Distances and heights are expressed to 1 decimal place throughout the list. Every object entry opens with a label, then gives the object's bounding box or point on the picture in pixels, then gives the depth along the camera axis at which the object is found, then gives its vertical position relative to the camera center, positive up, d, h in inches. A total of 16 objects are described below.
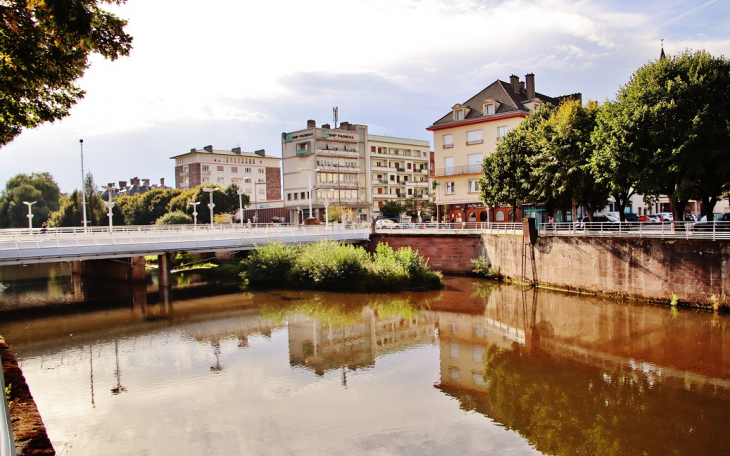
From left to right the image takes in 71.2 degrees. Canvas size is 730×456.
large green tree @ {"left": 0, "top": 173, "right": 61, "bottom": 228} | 3262.8 +235.7
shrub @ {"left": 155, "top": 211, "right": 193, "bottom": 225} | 2438.5 +48.5
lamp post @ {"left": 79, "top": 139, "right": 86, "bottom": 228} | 1576.3 +231.0
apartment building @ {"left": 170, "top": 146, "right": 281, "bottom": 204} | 3809.1 +448.3
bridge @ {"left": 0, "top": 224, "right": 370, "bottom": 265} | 1098.1 -31.2
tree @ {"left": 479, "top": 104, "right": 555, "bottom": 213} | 1417.3 +159.7
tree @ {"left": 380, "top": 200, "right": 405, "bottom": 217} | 2849.4 +75.3
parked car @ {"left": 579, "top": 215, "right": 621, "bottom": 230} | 1173.1 -22.5
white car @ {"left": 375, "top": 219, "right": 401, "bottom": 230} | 2016.2 -10.1
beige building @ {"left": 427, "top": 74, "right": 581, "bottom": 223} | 1913.4 +322.1
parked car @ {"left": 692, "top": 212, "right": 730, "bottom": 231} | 952.1 -26.0
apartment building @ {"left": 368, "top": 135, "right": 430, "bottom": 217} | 3157.0 +340.6
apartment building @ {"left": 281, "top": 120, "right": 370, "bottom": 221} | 2960.1 +338.5
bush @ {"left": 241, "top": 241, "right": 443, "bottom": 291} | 1327.5 -120.9
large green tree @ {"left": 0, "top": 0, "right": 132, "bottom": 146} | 391.2 +163.9
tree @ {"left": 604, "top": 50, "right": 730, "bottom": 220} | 946.7 +170.9
